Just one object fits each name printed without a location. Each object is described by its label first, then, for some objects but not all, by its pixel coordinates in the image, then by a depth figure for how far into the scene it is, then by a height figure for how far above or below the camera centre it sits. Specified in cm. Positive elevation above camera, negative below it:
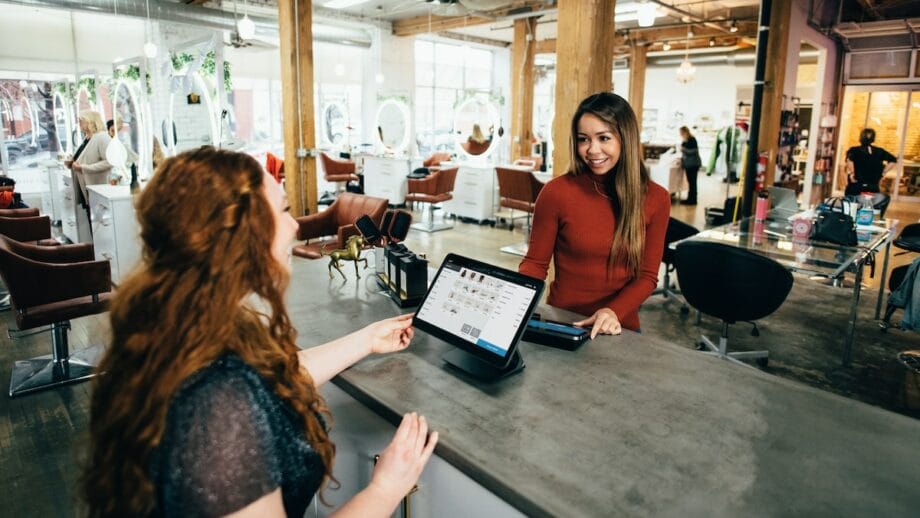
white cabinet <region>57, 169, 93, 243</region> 657 -84
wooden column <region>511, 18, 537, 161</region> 1067 +112
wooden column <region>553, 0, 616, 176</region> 370 +63
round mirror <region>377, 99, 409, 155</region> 1188 +46
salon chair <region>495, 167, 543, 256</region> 749 -52
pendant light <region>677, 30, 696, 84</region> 1085 +148
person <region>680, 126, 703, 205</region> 1189 -8
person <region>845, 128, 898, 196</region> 907 -9
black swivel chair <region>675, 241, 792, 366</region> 332 -74
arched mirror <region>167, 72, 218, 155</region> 662 +34
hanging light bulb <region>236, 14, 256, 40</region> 716 +143
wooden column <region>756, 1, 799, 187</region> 686 +88
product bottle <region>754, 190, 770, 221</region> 465 -42
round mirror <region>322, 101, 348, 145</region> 1335 +54
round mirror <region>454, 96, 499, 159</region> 1047 +40
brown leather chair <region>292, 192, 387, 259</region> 516 -64
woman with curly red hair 83 -34
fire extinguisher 698 -20
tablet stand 153 -57
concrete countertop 106 -60
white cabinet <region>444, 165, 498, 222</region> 909 -68
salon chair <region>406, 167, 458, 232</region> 846 -59
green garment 927 +19
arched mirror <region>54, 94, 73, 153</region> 978 +34
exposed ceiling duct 866 +211
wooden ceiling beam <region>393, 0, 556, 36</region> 904 +247
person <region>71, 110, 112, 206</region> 631 -18
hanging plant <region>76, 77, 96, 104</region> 847 +83
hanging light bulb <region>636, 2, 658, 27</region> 706 +168
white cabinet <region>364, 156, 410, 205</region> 1031 -52
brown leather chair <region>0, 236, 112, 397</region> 327 -88
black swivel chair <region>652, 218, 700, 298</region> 495 -66
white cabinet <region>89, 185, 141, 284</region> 509 -72
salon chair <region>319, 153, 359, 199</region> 1055 -42
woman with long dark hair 209 -25
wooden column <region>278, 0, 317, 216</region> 640 +51
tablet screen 150 -42
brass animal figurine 251 -45
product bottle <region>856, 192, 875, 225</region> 459 -44
